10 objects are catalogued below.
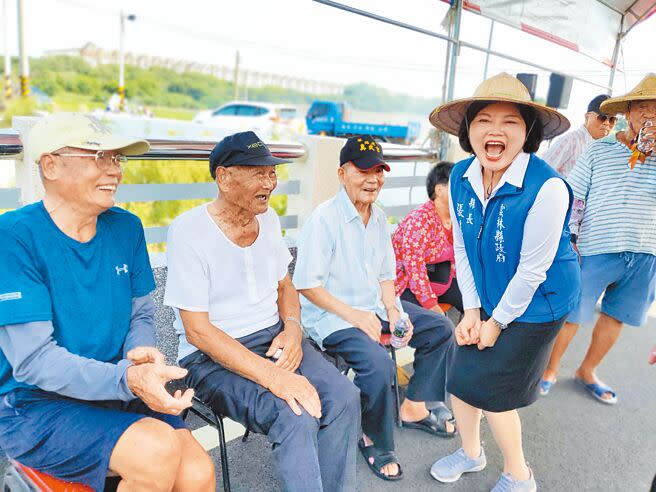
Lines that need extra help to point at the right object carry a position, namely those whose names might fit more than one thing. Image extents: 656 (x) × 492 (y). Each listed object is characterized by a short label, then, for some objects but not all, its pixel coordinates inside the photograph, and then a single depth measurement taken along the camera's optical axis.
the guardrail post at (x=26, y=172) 1.98
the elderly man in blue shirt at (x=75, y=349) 1.38
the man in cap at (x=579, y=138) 3.56
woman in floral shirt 2.91
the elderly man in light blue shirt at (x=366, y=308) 2.31
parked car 22.14
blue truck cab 19.42
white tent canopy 3.93
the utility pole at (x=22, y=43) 16.10
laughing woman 1.77
